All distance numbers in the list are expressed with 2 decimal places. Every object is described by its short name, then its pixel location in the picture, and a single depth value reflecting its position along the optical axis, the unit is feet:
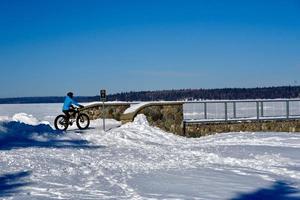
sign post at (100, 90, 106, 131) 61.36
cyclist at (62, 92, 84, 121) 65.21
